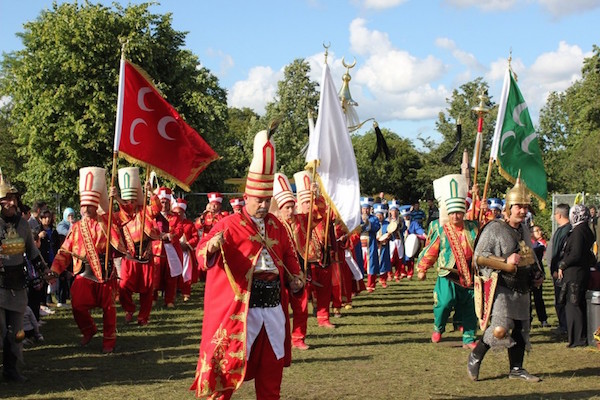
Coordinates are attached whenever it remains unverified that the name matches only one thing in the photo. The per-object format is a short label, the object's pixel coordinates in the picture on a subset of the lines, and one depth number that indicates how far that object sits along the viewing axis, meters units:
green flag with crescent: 11.20
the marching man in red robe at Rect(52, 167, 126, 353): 9.95
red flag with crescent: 10.34
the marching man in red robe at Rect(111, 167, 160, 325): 12.30
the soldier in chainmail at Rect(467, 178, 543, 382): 7.97
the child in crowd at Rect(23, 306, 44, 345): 10.58
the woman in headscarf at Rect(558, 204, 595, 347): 10.48
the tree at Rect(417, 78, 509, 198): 38.62
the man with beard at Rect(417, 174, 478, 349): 9.80
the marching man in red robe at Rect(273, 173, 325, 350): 9.98
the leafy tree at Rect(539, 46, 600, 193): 41.03
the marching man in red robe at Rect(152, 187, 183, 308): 13.95
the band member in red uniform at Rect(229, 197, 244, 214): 17.36
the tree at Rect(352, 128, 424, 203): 57.78
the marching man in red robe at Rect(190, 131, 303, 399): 6.13
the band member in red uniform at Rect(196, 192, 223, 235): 17.59
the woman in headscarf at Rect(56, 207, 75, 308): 15.20
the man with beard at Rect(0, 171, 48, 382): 8.18
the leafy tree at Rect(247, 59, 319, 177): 53.44
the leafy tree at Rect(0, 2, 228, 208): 34.06
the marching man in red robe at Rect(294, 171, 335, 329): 11.52
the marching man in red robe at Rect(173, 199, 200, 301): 15.79
